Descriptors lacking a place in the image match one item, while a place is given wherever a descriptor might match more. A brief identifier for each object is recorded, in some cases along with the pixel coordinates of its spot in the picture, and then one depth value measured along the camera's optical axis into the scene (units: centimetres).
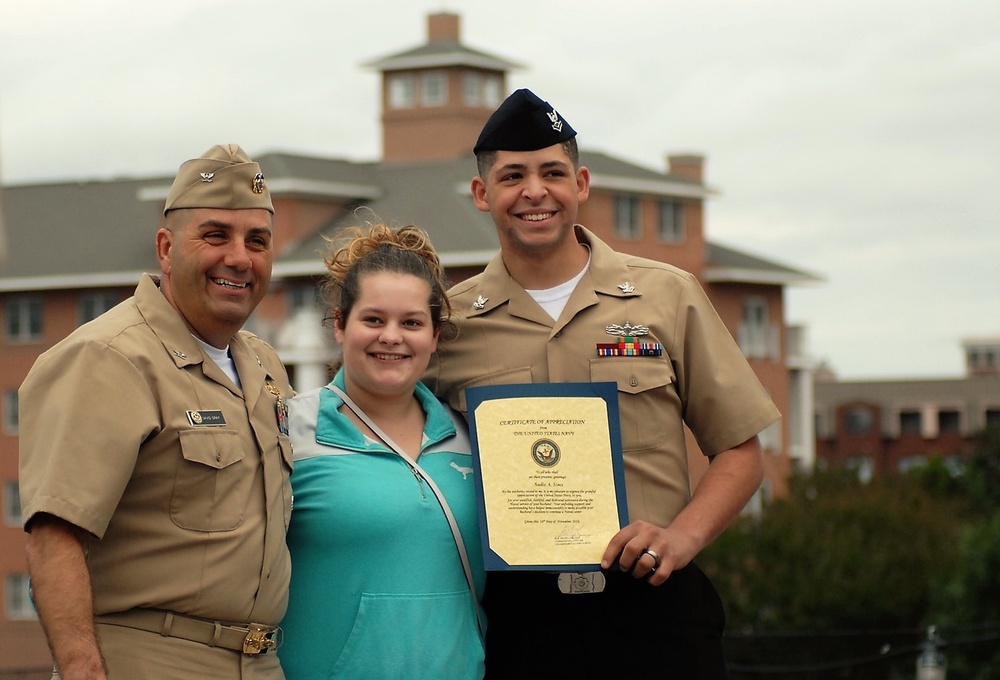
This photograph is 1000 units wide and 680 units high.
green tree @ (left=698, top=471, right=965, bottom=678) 4722
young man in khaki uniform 524
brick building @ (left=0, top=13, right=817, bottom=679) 4997
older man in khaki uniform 438
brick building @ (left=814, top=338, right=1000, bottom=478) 8844
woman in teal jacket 490
